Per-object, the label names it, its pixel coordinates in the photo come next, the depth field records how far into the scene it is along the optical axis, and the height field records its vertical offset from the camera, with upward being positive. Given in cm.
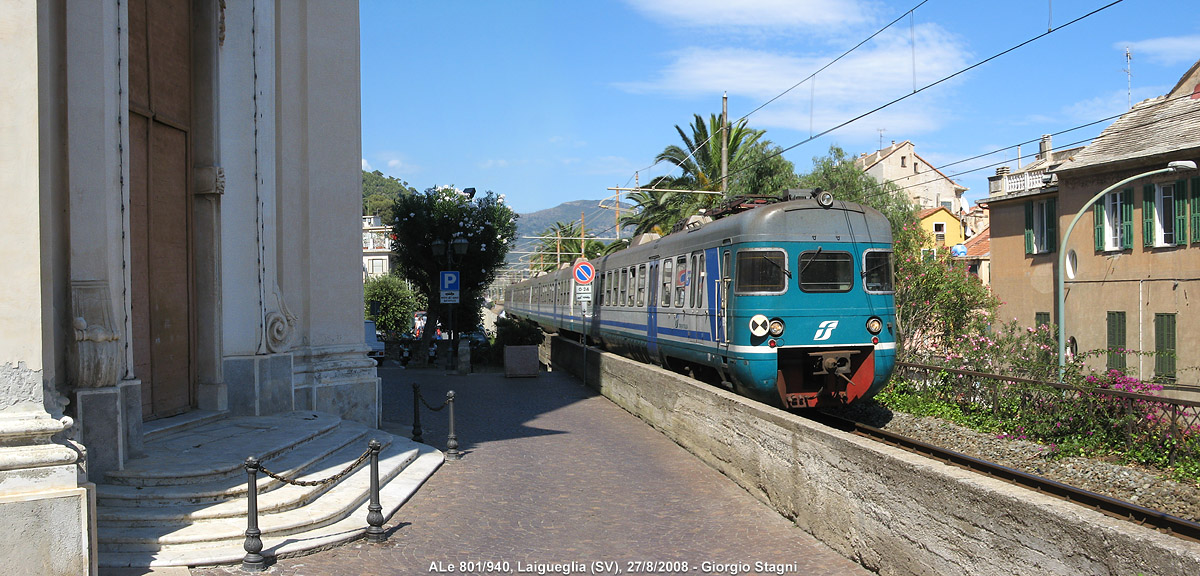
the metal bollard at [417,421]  1281 -177
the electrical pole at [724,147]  2851 +441
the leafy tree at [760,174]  3872 +478
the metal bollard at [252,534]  667 -171
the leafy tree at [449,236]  3322 +209
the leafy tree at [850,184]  3809 +430
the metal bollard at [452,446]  1174 -194
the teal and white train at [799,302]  1270 -20
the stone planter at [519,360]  2280 -168
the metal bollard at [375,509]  773 -179
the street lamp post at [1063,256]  1570 +46
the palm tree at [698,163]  3894 +539
